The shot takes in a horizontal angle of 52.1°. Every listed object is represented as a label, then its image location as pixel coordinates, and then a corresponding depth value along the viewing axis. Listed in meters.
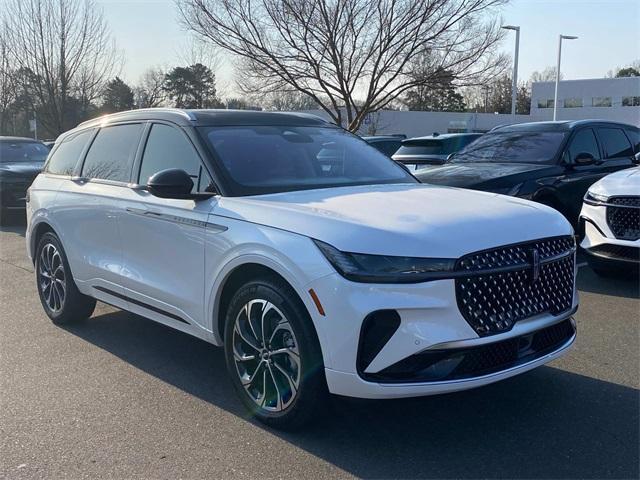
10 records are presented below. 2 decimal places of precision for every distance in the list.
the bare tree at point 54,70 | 25.08
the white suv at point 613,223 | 6.40
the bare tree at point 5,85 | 26.00
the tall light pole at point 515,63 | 33.28
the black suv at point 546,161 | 7.89
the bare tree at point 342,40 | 18.47
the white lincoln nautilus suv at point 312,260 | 3.16
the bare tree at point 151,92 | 34.97
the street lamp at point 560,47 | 39.02
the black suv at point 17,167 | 12.84
